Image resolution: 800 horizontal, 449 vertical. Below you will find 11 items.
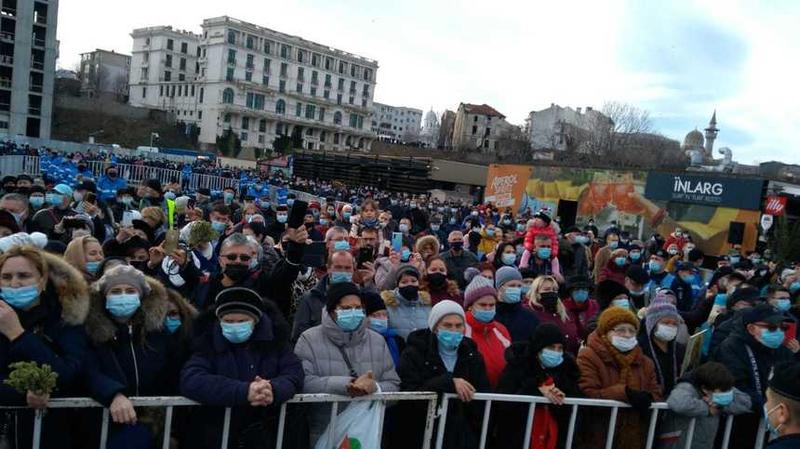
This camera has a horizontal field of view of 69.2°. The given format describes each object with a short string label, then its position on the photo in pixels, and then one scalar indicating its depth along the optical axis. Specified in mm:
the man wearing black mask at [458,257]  7520
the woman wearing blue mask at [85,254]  4539
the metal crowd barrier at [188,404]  2900
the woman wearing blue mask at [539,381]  3896
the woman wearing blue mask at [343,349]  3672
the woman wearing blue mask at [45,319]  2816
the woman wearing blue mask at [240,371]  3164
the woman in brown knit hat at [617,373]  4082
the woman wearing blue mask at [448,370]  3762
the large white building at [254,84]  89688
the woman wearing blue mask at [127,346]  3020
